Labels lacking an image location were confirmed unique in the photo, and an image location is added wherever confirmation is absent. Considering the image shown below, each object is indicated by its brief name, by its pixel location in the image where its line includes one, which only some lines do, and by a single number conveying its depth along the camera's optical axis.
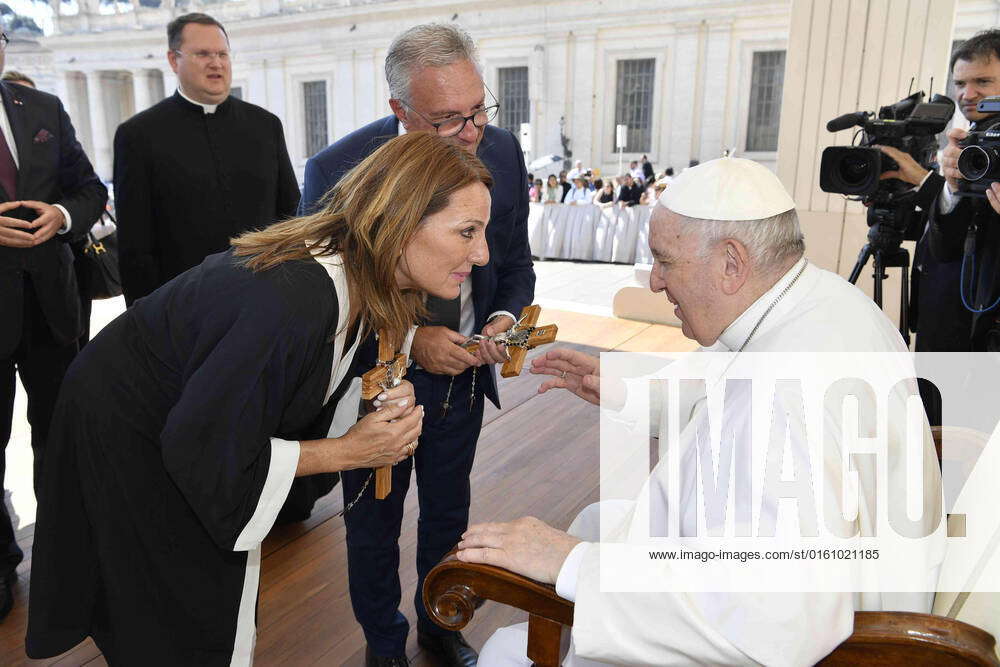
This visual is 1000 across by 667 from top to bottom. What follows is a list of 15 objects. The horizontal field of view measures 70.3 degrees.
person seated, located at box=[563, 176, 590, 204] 13.93
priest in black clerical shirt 2.70
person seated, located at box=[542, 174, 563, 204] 14.04
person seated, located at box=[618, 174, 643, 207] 11.90
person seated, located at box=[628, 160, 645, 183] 16.46
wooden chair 0.96
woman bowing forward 1.20
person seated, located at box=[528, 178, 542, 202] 15.15
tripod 2.99
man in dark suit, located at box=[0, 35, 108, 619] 2.29
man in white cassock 1.03
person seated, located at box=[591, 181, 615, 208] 12.98
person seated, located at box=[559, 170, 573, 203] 14.73
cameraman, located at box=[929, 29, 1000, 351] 2.53
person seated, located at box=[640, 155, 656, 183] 18.63
